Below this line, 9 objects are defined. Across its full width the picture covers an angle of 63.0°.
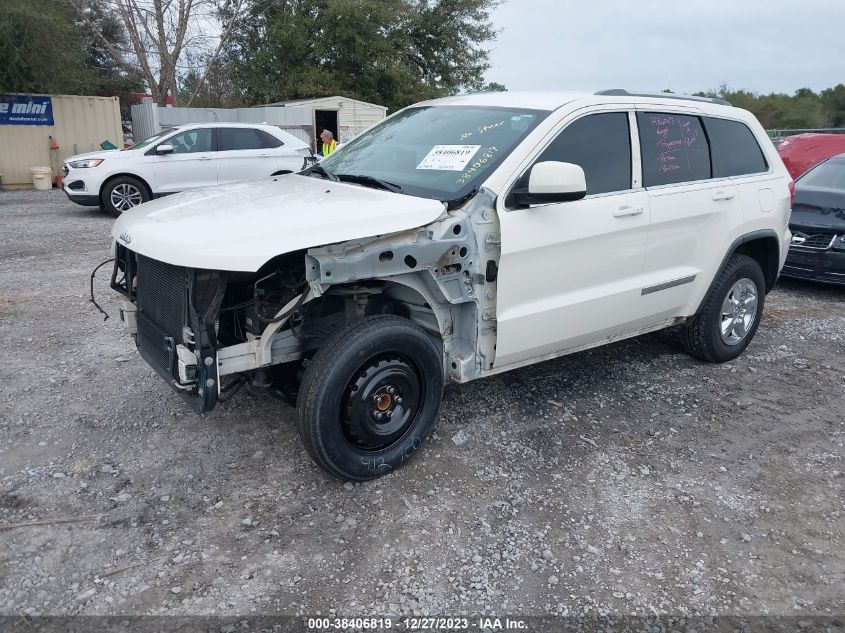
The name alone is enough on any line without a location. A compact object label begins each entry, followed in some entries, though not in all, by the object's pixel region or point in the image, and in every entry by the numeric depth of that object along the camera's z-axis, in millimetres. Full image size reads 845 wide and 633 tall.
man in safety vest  15383
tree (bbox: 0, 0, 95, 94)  16906
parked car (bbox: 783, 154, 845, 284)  7438
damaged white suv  3182
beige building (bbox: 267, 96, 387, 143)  22391
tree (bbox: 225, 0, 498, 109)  26953
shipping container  17734
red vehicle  12836
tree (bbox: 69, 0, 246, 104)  24828
